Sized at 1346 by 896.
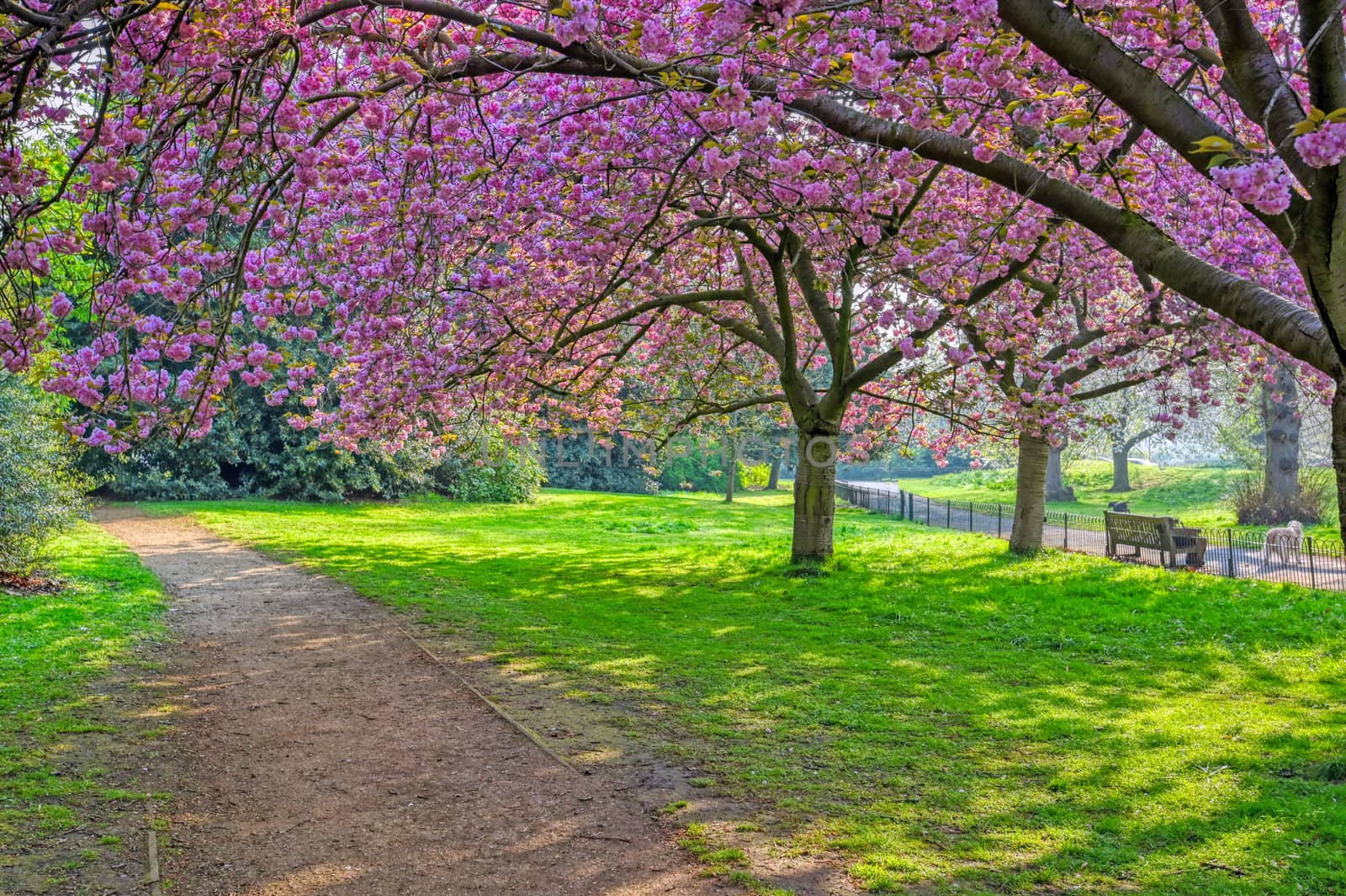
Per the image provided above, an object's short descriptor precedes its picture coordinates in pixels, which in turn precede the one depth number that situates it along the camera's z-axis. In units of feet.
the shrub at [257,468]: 80.33
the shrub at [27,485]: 36.29
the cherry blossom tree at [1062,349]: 43.34
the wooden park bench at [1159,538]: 47.32
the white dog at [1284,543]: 48.10
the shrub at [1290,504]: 73.20
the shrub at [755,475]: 127.44
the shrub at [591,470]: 130.93
